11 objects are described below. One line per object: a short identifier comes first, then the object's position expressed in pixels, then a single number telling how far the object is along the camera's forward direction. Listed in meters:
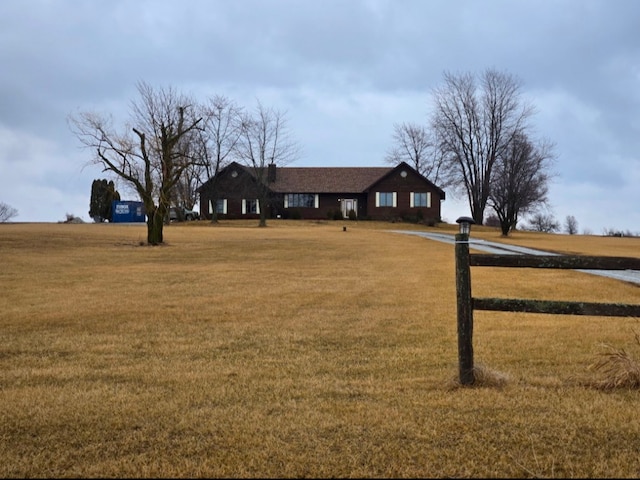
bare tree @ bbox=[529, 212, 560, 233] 91.00
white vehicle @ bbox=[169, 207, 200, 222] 62.52
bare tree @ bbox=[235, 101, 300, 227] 57.97
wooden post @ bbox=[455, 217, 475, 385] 5.50
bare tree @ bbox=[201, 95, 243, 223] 58.92
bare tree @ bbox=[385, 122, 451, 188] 76.44
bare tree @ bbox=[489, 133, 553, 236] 47.41
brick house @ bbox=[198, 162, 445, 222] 61.53
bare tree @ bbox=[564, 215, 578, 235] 95.56
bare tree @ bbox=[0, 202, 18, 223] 81.89
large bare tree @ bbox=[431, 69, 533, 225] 63.70
